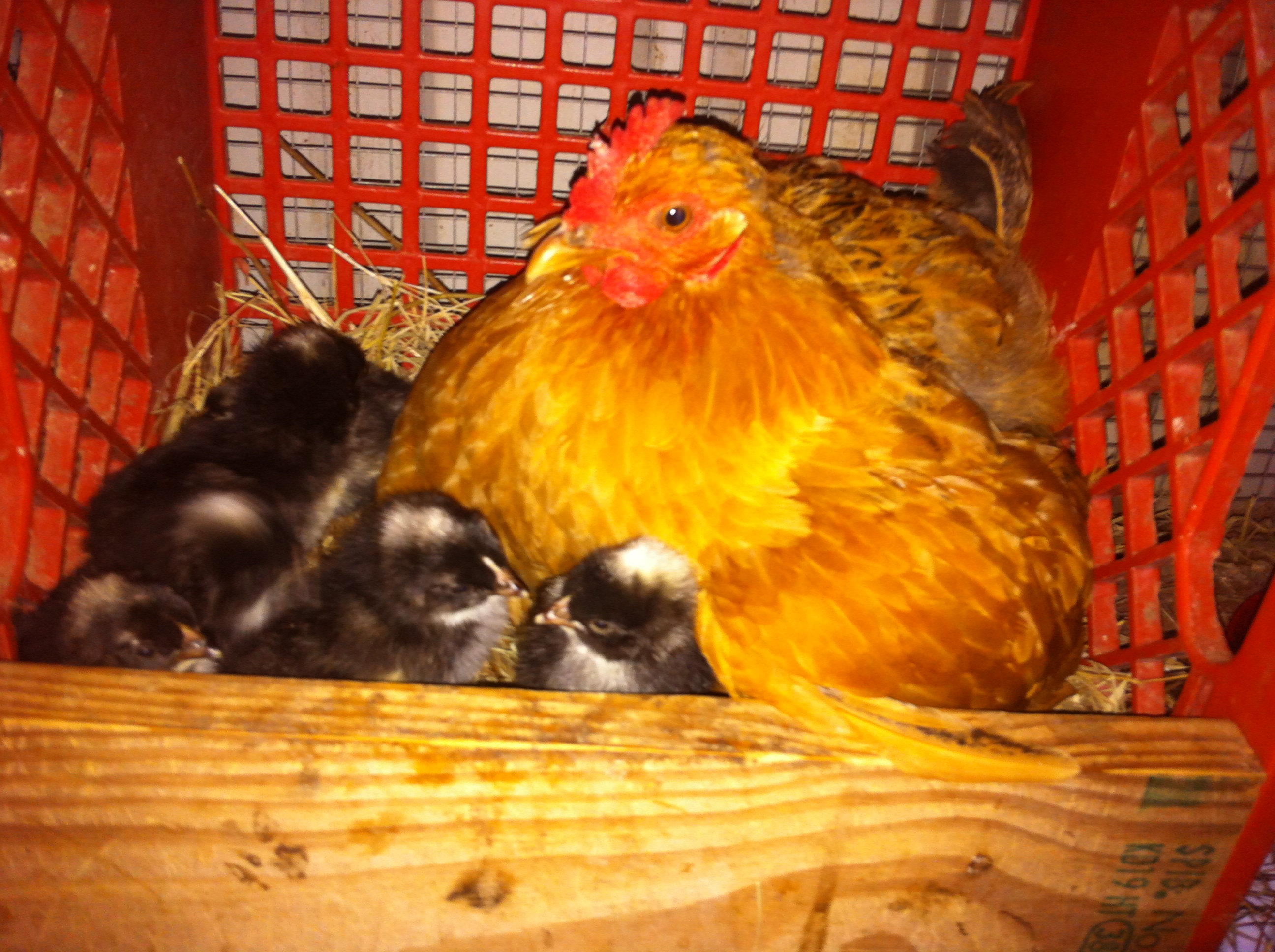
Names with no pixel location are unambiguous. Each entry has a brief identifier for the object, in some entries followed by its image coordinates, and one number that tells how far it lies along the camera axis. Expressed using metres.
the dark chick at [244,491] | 0.31
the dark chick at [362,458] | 0.36
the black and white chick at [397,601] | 0.30
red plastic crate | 0.28
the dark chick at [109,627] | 0.29
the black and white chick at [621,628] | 0.29
